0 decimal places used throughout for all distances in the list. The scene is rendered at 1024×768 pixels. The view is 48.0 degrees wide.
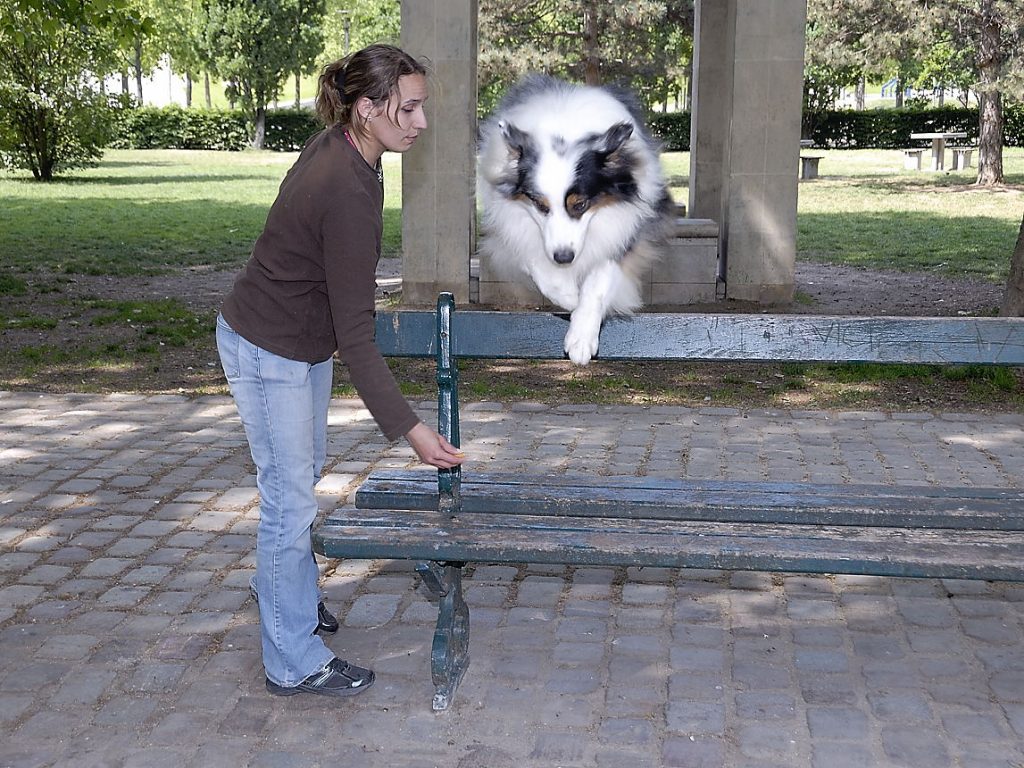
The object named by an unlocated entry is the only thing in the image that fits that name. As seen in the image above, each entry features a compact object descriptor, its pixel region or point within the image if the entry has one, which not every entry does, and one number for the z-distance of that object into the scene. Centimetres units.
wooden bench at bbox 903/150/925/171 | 3108
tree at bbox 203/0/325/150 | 4128
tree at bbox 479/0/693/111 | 2897
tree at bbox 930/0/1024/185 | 2444
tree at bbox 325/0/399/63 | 5131
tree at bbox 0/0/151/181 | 2463
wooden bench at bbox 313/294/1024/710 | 352
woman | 327
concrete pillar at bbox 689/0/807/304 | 1044
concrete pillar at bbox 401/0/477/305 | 1042
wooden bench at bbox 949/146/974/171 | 3061
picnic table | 3048
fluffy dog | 420
